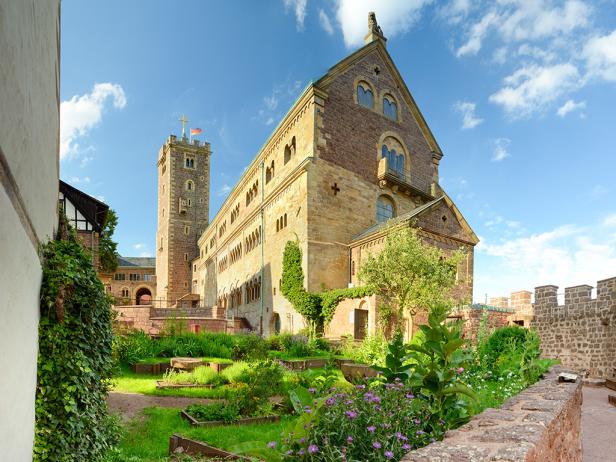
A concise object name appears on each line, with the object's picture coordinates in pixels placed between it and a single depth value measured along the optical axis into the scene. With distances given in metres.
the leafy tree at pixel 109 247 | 27.62
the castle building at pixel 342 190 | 23.88
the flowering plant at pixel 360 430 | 3.57
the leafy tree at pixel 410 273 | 16.91
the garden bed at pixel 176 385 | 11.20
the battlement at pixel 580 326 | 15.72
